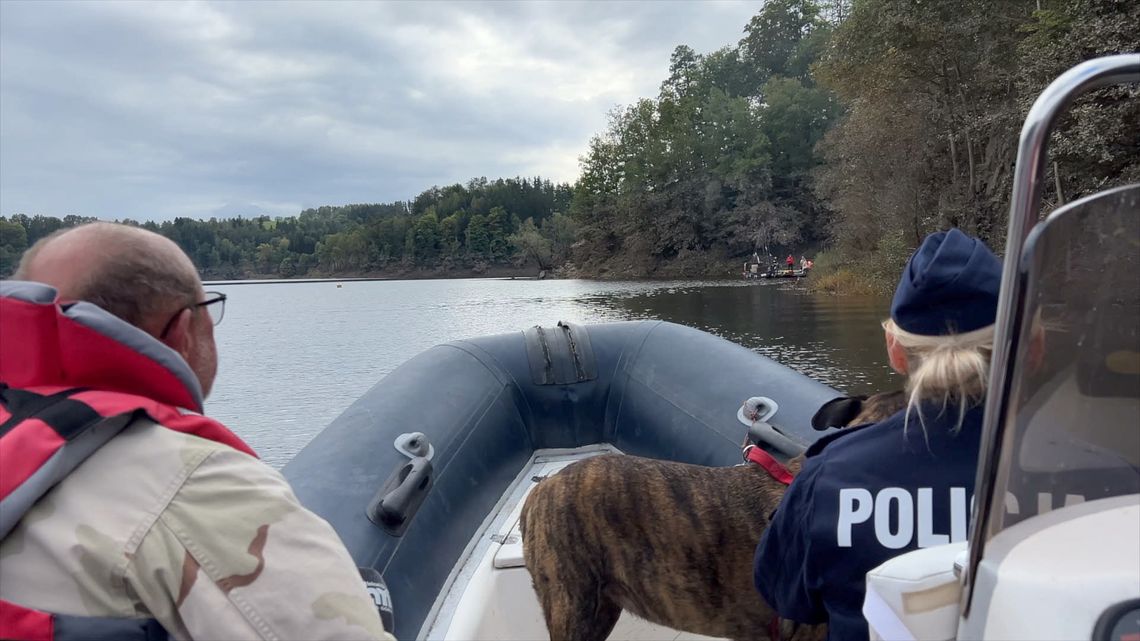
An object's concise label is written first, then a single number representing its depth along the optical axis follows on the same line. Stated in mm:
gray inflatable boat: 2502
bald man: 883
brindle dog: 1899
